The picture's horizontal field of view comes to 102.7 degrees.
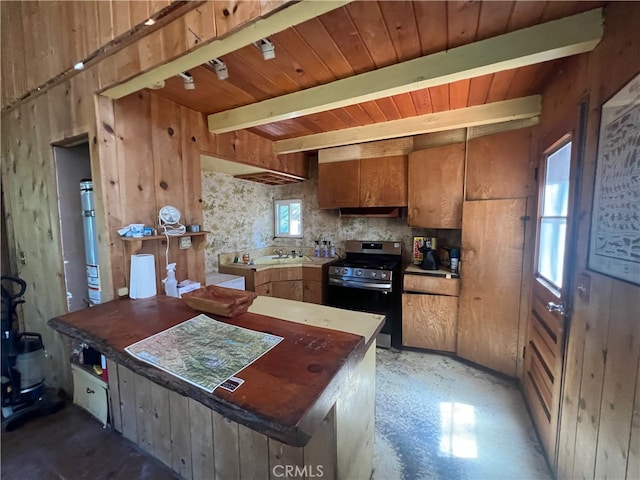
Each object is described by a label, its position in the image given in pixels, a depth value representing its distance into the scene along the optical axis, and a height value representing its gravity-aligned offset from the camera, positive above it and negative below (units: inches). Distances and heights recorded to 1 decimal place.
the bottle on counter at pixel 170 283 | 67.2 -17.1
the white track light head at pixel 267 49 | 47.4 +31.5
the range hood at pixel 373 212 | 120.7 +3.4
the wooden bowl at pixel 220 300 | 47.6 -16.1
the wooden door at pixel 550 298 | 54.7 -19.0
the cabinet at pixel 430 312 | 101.6 -37.9
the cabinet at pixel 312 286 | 128.3 -33.9
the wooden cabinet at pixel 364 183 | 114.7 +17.0
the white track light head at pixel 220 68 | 53.9 +31.6
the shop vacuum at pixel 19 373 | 72.6 -45.2
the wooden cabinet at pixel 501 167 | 82.3 +17.8
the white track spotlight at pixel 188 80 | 57.7 +31.4
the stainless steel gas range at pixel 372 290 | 111.8 -31.8
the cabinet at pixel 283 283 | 127.0 -32.5
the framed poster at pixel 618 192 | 34.7 +4.1
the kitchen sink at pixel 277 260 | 140.6 -23.6
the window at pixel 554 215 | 62.3 +1.1
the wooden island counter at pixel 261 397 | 27.1 -19.9
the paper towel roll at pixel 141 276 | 60.5 -13.9
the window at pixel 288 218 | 158.6 +0.3
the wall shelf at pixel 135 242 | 60.7 -5.9
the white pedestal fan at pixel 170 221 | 68.9 -0.8
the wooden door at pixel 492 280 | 85.7 -21.6
